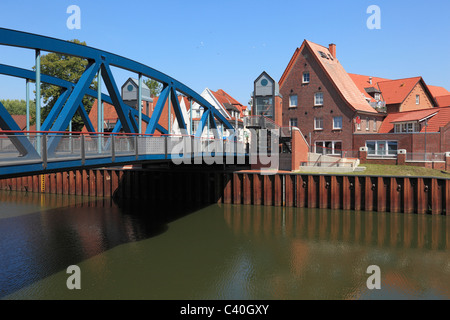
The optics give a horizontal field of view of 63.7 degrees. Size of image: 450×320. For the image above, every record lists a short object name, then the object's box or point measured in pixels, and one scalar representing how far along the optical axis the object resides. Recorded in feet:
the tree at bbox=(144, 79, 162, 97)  254.27
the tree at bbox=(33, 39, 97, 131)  149.07
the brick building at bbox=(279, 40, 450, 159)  108.78
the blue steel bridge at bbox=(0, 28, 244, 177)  33.45
